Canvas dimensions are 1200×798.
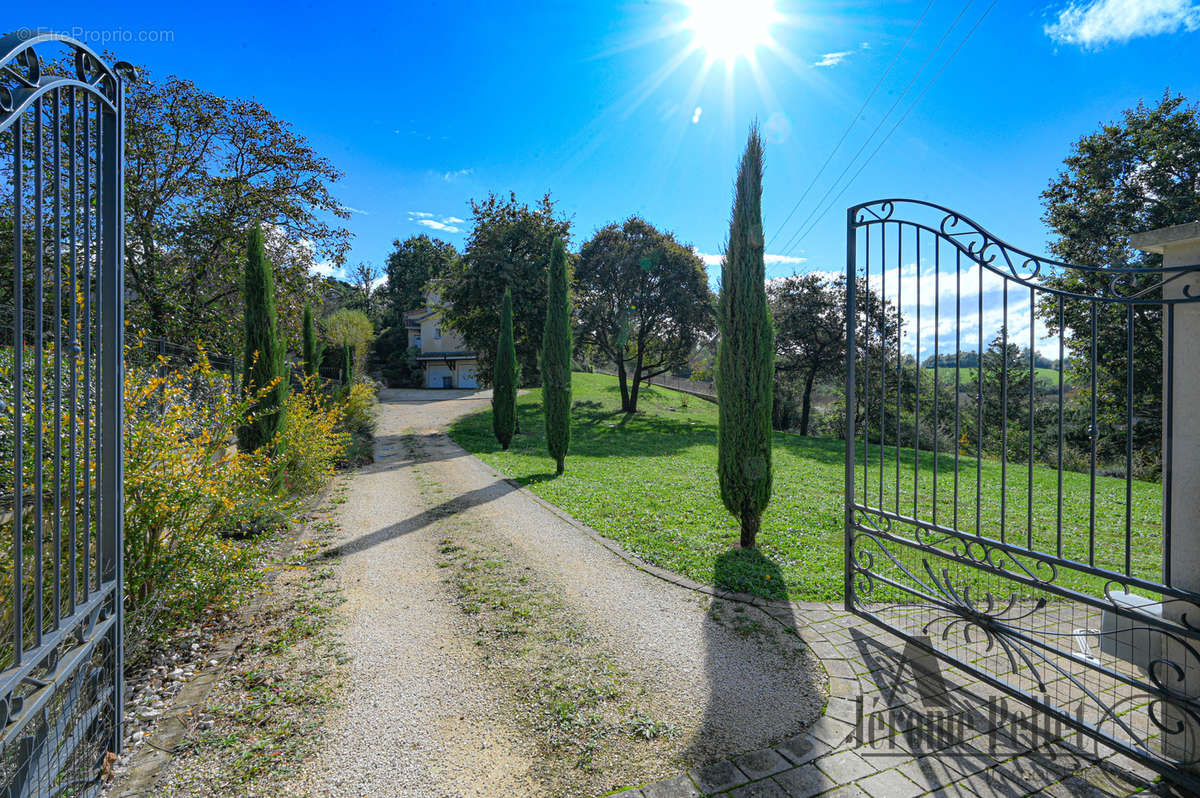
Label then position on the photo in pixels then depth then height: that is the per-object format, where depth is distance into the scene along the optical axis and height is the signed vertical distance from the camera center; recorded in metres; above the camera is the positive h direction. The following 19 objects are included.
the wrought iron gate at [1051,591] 2.62 -1.60
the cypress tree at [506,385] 14.75 +0.16
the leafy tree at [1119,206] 12.18 +4.81
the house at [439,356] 37.75 +2.45
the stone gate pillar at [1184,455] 2.56 -0.30
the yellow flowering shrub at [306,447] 8.19 -0.90
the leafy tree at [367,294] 48.25 +8.93
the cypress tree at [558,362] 11.53 +0.65
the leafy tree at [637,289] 23.36 +4.46
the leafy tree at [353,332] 30.92 +3.49
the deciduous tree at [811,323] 22.81 +2.90
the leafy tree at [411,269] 47.50 +11.07
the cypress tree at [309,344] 15.57 +1.37
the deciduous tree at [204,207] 12.20 +4.58
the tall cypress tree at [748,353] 5.91 +0.42
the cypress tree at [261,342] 8.88 +0.81
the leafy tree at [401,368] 38.47 +1.64
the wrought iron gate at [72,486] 1.71 -0.38
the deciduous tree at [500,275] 18.80 +4.09
